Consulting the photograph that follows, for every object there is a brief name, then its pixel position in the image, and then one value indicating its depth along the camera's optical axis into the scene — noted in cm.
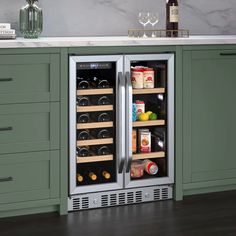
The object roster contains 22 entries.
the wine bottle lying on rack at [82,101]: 489
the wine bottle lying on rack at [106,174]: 494
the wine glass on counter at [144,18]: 539
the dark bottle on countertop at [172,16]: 529
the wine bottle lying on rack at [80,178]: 489
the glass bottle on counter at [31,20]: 500
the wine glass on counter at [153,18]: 540
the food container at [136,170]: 510
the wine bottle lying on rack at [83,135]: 493
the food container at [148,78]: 502
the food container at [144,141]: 513
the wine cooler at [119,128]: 483
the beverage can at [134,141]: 512
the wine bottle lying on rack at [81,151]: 496
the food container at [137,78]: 500
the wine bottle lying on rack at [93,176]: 491
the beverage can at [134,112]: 505
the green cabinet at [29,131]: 453
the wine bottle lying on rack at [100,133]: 499
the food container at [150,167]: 514
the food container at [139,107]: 510
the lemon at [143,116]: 511
